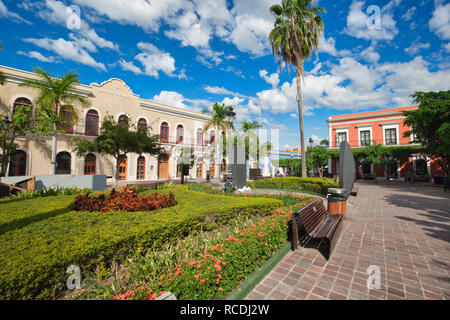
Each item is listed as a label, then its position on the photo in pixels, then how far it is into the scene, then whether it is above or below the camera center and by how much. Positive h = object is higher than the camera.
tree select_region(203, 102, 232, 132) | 24.08 +6.17
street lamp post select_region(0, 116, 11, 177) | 10.20 +2.25
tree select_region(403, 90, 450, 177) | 13.55 +3.45
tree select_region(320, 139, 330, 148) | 30.65 +3.83
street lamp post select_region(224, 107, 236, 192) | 9.26 -0.46
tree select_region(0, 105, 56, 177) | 10.79 +2.30
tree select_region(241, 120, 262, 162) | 26.70 +4.27
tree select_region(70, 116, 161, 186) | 11.45 +1.46
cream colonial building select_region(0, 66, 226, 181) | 15.48 +3.31
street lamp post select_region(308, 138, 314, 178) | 21.33 +2.61
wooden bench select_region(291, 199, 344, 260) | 3.58 -1.25
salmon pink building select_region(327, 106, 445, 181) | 23.95 +4.04
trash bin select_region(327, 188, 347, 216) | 5.40 -0.90
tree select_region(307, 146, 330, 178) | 22.58 +1.26
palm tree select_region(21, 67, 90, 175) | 14.18 +5.42
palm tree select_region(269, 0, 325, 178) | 14.21 +9.55
